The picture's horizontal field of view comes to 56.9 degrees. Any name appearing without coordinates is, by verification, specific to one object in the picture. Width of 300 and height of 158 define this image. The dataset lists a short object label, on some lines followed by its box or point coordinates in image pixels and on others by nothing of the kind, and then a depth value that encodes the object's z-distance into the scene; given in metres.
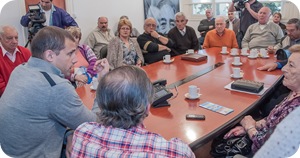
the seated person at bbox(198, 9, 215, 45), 5.67
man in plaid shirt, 0.84
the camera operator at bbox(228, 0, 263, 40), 4.31
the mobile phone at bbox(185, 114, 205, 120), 1.43
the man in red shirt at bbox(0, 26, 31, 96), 2.45
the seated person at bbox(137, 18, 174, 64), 3.46
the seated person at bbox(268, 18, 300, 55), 3.11
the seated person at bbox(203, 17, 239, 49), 3.70
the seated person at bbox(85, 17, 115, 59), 4.59
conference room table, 1.32
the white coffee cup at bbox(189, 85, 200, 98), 1.72
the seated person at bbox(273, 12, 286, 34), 4.92
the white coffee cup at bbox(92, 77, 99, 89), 2.02
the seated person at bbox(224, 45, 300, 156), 1.44
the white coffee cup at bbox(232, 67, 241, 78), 2.15
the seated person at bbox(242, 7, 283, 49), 3.78
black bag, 1.45
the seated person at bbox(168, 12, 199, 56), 3.84
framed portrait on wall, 5.76
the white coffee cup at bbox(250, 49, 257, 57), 2.86
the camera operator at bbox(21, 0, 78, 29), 3.57
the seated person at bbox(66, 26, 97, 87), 2.27
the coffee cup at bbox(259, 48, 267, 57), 2.86
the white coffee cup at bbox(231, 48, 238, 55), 3.05
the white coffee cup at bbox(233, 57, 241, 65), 2.57
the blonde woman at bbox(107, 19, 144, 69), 3.07
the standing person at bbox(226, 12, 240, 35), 5.20
